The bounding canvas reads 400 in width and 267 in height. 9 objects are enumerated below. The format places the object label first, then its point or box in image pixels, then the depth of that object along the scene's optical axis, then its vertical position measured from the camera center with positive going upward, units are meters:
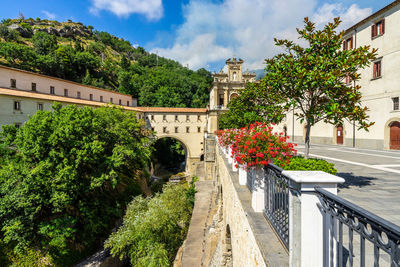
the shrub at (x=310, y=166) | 5.05 -0.86
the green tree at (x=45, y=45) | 48.06 +22.38
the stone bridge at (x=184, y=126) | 37.26 +1.38
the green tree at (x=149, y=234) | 12.62 -7.36
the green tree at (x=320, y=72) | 5.21 +1.81
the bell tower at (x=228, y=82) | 41.78 +11.13
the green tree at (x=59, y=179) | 11.66 -3.14
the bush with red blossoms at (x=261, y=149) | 3.71 -0.31
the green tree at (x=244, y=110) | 13.68 +1.88
